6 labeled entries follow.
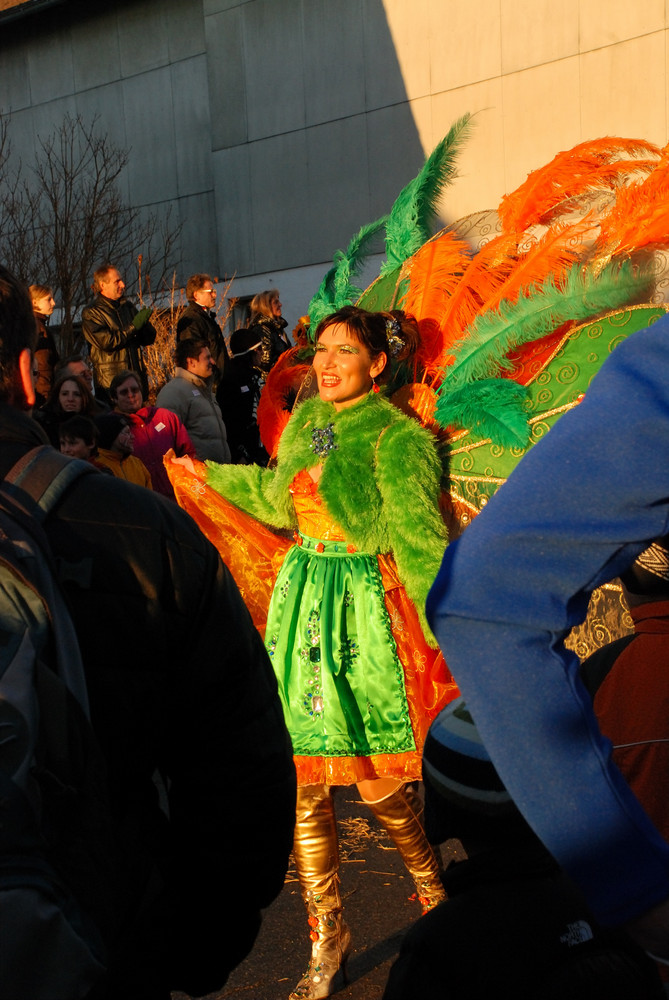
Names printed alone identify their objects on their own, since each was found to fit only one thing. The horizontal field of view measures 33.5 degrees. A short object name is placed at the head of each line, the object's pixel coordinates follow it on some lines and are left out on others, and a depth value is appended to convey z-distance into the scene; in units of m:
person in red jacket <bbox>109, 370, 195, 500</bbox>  6.21
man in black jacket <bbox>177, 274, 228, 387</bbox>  8.42
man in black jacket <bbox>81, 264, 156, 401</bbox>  8.16
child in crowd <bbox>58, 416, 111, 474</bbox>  5.37
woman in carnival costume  3.54
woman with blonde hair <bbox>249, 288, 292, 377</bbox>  8.89
